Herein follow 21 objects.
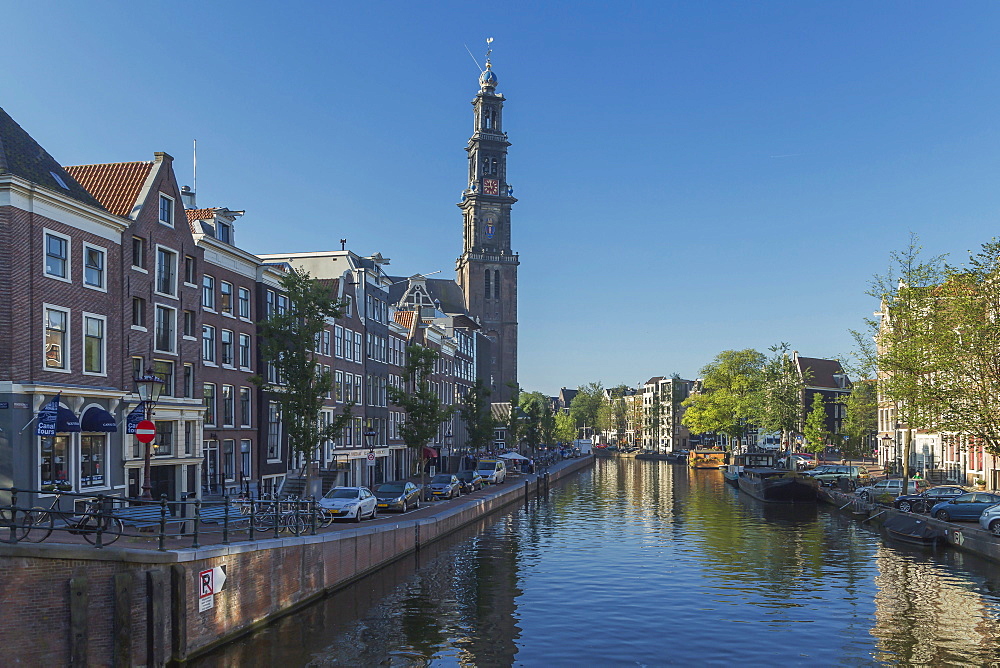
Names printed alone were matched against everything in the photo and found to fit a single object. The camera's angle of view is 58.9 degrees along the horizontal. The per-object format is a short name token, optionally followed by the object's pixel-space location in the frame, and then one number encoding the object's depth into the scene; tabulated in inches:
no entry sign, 1001.0
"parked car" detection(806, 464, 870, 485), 2843.8
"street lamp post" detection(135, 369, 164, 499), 1046.4
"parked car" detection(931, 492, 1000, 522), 1771.7
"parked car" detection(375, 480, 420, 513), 1724.9
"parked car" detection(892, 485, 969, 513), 1932.3
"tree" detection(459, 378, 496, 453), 3575.3
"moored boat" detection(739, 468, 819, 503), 2780.5
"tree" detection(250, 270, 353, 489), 1715.1
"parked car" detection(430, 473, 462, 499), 2190.0
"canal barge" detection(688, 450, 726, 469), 5260.8
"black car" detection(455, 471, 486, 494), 2451.4
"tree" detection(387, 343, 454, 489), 2468.0
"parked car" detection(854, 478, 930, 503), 2178.2
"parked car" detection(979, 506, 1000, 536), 1562.4
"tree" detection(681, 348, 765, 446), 5275.6
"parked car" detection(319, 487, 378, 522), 1478.8
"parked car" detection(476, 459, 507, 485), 2920.5
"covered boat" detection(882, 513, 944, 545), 1705.2
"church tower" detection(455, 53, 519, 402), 6358.3
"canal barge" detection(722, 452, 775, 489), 3789.4
